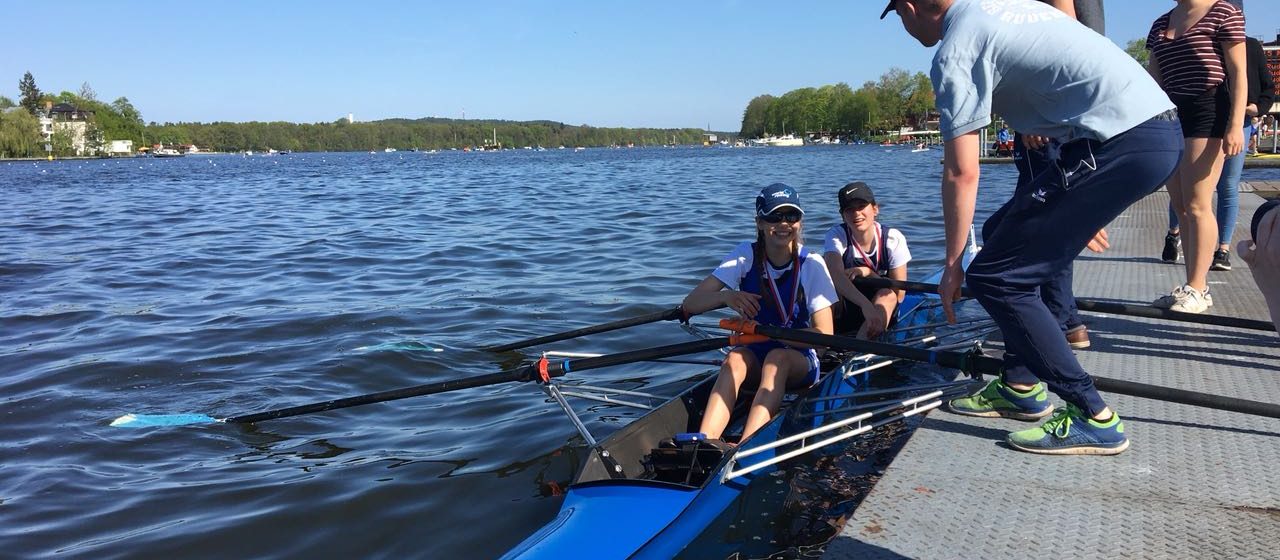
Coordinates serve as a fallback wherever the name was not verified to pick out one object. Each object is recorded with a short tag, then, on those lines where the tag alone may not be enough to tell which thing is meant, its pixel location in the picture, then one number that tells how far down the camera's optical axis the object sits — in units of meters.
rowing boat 3.27
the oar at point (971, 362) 2.98
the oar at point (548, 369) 4.36
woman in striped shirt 4.55
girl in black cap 5.67
